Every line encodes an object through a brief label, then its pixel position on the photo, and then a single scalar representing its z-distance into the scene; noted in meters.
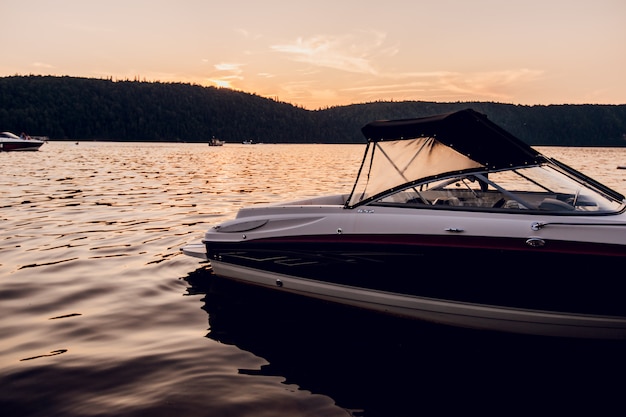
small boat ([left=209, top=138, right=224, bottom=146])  127.45
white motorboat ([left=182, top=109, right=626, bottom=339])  4.35
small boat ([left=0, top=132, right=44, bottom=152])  46.00
